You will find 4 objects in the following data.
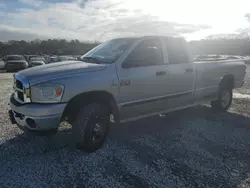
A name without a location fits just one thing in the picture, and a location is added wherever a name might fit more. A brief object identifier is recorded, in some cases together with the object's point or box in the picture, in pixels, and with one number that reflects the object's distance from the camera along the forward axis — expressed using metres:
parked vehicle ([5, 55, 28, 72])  17.47
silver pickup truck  2.71
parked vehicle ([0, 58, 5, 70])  20.03
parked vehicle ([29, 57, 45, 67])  18.32
